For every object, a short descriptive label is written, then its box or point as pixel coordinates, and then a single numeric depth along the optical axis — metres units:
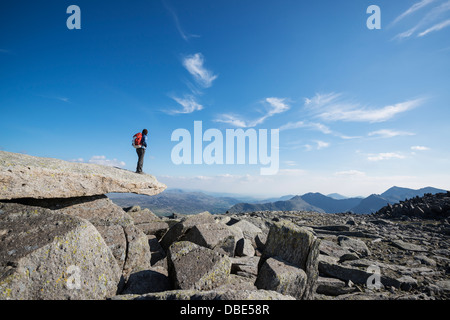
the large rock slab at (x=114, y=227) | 7.71
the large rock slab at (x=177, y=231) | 10.91
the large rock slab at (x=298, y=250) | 7.86
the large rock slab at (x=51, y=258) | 4.96
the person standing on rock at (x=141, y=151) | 13.68
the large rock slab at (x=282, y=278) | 6.79
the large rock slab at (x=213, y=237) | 9.71
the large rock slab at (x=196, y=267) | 6.17
